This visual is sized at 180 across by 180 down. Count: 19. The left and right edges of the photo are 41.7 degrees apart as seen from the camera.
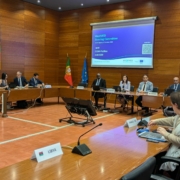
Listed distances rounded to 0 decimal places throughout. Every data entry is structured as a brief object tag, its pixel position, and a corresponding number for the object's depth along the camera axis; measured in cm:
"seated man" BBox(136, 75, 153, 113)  733
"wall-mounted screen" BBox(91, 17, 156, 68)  851
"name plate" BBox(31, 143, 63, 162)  167
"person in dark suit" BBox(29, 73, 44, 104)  844
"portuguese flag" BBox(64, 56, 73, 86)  1034
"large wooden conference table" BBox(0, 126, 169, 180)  143
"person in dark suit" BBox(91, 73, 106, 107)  794
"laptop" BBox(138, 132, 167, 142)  223
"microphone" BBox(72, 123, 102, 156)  182
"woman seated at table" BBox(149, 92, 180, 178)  197
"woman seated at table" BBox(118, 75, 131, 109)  744
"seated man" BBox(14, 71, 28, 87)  807
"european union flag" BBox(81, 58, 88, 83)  1002
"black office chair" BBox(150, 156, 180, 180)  193
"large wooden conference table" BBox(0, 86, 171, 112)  636
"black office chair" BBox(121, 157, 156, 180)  122
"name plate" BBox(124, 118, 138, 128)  276
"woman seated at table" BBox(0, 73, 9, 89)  691
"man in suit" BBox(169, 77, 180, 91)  726
